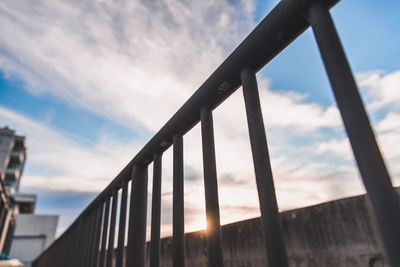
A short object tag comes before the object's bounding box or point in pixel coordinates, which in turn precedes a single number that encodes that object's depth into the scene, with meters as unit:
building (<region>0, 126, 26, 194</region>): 35.66
